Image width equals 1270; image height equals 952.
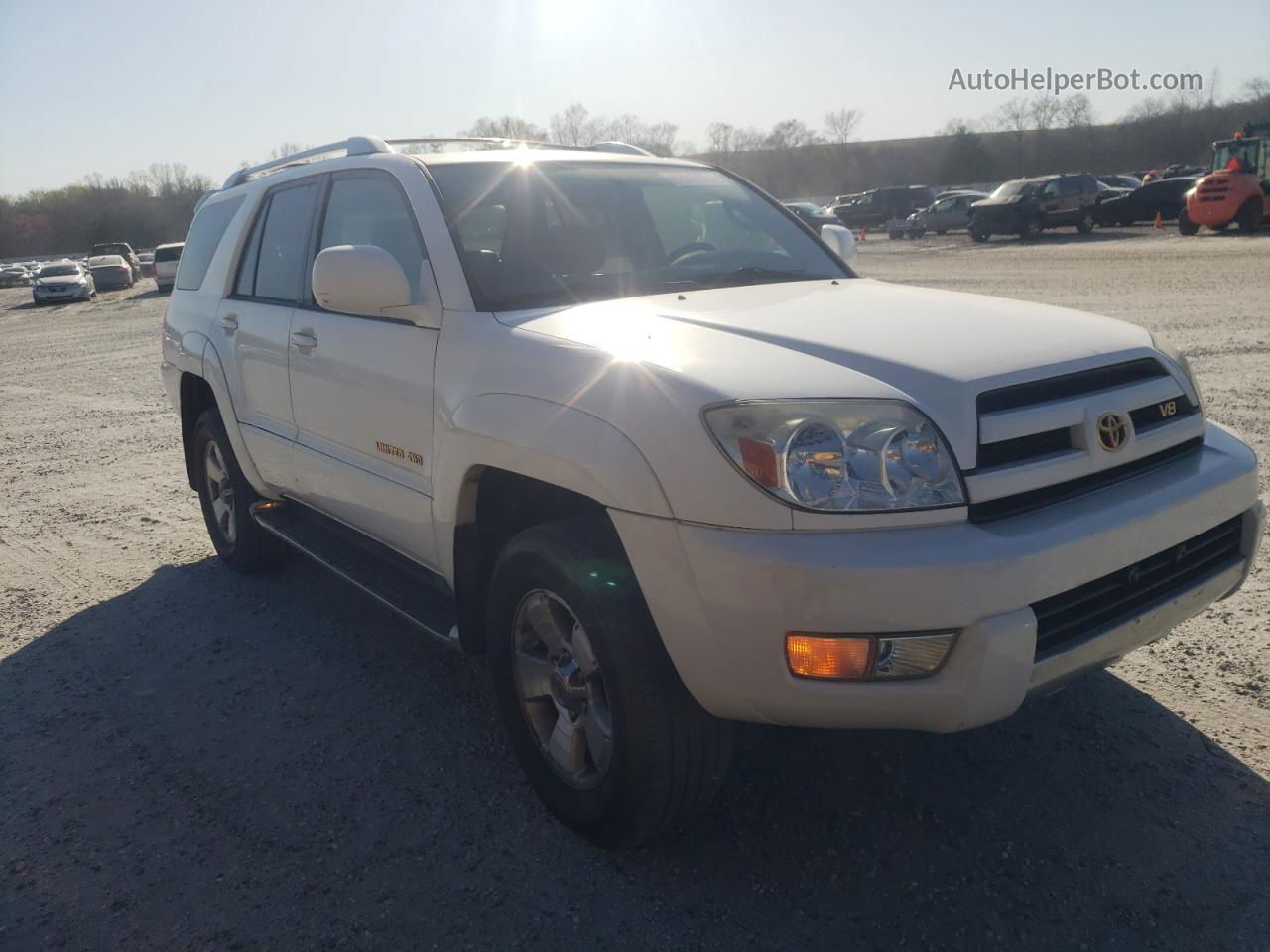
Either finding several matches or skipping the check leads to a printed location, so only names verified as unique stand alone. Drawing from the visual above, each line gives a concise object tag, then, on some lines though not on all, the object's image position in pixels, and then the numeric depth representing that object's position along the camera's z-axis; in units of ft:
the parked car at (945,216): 118.52
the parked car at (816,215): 99.40
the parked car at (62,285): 107.81
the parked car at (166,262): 104.78
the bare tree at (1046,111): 326.85
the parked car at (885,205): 144.15
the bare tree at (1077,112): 315.74
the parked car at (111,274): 124.57
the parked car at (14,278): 173.99
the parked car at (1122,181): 135.95
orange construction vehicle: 82.79
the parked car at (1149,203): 100.83
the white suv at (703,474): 7.43
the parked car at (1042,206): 98.43
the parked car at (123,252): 143.84
